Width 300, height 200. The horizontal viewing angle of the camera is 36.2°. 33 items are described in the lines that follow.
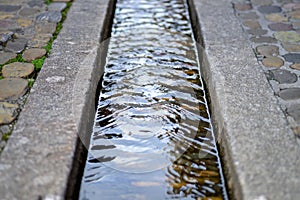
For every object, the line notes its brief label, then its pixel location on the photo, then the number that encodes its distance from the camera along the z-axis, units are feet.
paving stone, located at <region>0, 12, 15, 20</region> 13.25
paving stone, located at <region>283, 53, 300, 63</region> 11.18
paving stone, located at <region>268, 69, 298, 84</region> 10.33
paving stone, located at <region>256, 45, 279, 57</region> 11.51
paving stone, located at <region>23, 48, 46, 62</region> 11.20
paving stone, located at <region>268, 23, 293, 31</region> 12.86
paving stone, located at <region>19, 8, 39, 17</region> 13.56
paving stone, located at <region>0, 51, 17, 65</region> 11.03
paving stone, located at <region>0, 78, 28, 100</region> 9.58
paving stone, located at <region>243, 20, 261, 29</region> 13.08
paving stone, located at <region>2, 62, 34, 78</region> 10.41
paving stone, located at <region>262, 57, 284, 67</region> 11.02
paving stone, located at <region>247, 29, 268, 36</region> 12.71
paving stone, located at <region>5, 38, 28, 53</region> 11.55
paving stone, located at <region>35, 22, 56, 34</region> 12.63
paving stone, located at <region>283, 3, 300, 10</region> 14.26
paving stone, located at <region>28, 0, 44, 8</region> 14.30
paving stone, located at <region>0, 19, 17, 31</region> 12.59
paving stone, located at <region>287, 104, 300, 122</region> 9.00
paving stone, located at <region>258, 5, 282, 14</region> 14.07
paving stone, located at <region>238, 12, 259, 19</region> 13.75
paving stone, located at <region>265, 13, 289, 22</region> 13.47
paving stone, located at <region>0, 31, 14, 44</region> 11.86
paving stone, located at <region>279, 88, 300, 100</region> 9.68
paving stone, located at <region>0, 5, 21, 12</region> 13.75
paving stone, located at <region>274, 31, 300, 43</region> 12.23
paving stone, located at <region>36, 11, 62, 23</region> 13.38
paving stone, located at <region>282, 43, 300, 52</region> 11.68
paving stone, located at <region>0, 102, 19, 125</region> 8.82
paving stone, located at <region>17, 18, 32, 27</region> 12.89
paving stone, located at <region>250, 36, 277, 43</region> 12.21
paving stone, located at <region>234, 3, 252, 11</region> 14.43
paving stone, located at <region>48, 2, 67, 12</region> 14.15
